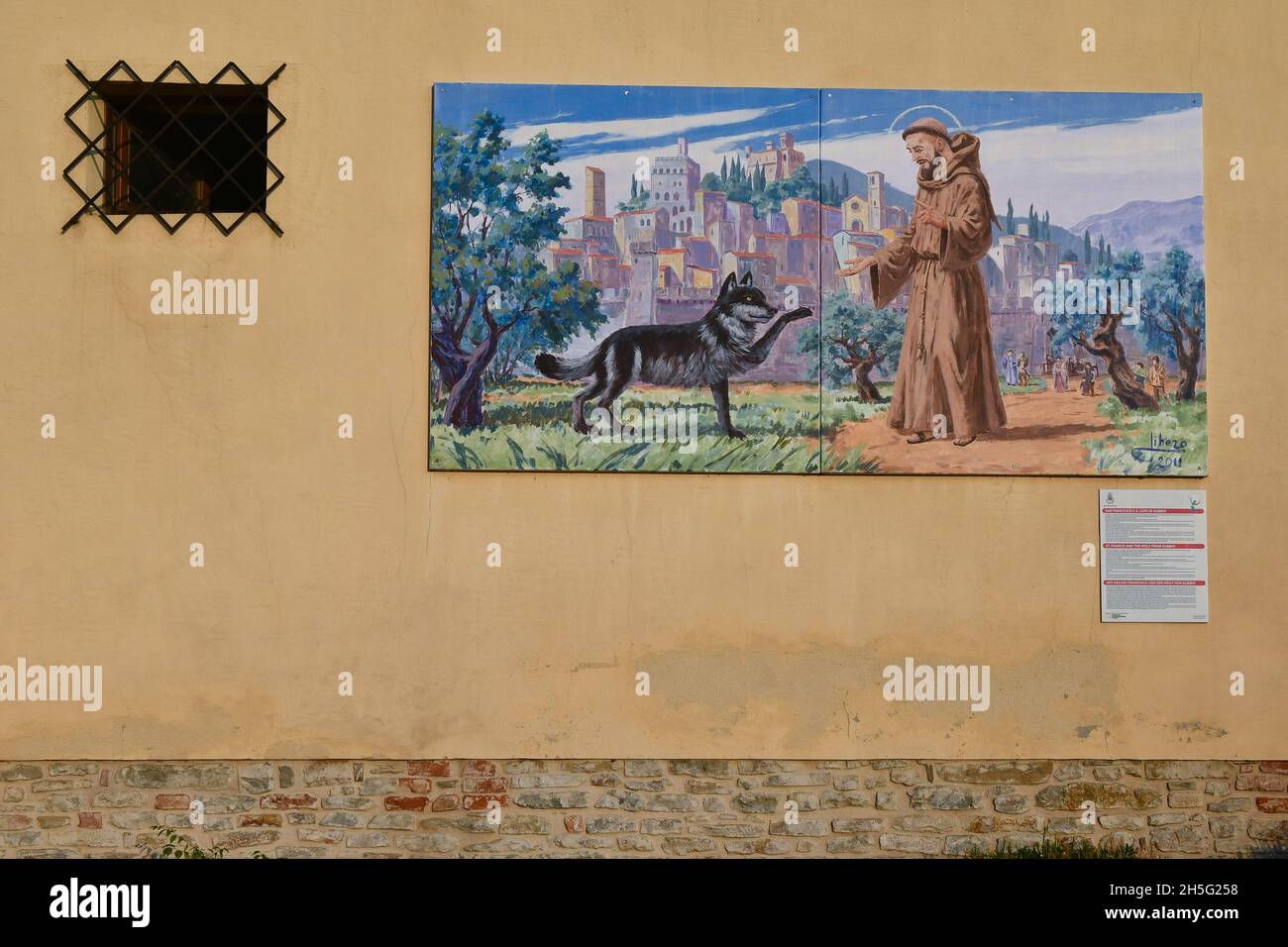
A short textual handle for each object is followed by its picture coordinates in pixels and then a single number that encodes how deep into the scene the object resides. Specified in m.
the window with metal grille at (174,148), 6.27
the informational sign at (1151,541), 6.27
